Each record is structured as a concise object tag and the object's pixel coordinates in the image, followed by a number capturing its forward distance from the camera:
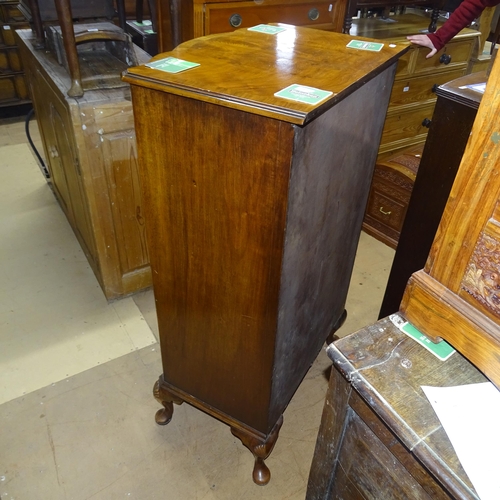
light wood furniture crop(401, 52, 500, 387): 0.68
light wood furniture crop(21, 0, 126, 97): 1.49
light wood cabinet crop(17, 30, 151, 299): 1.64
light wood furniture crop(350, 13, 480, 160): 2.40
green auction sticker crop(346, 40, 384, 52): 1.15
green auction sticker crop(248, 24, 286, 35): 1.27
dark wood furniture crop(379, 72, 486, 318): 1.21
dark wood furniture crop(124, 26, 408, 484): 0.87
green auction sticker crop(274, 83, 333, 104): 0.81
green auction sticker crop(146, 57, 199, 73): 0.94
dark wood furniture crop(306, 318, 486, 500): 0.68
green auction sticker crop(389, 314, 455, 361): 0.82
